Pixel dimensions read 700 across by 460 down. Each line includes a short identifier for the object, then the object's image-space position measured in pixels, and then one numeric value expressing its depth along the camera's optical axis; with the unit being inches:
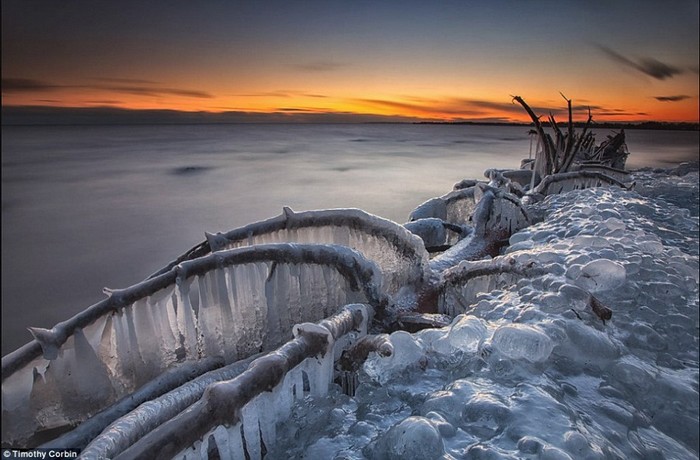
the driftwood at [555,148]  366.6
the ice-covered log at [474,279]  127.0
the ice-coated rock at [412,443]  62.6
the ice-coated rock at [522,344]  88.0
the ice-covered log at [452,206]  268.2
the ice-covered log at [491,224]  184.9
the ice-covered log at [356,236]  132.6
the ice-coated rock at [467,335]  91.6
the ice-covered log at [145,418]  52.6
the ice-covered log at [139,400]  73.7
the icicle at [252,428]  59.6
